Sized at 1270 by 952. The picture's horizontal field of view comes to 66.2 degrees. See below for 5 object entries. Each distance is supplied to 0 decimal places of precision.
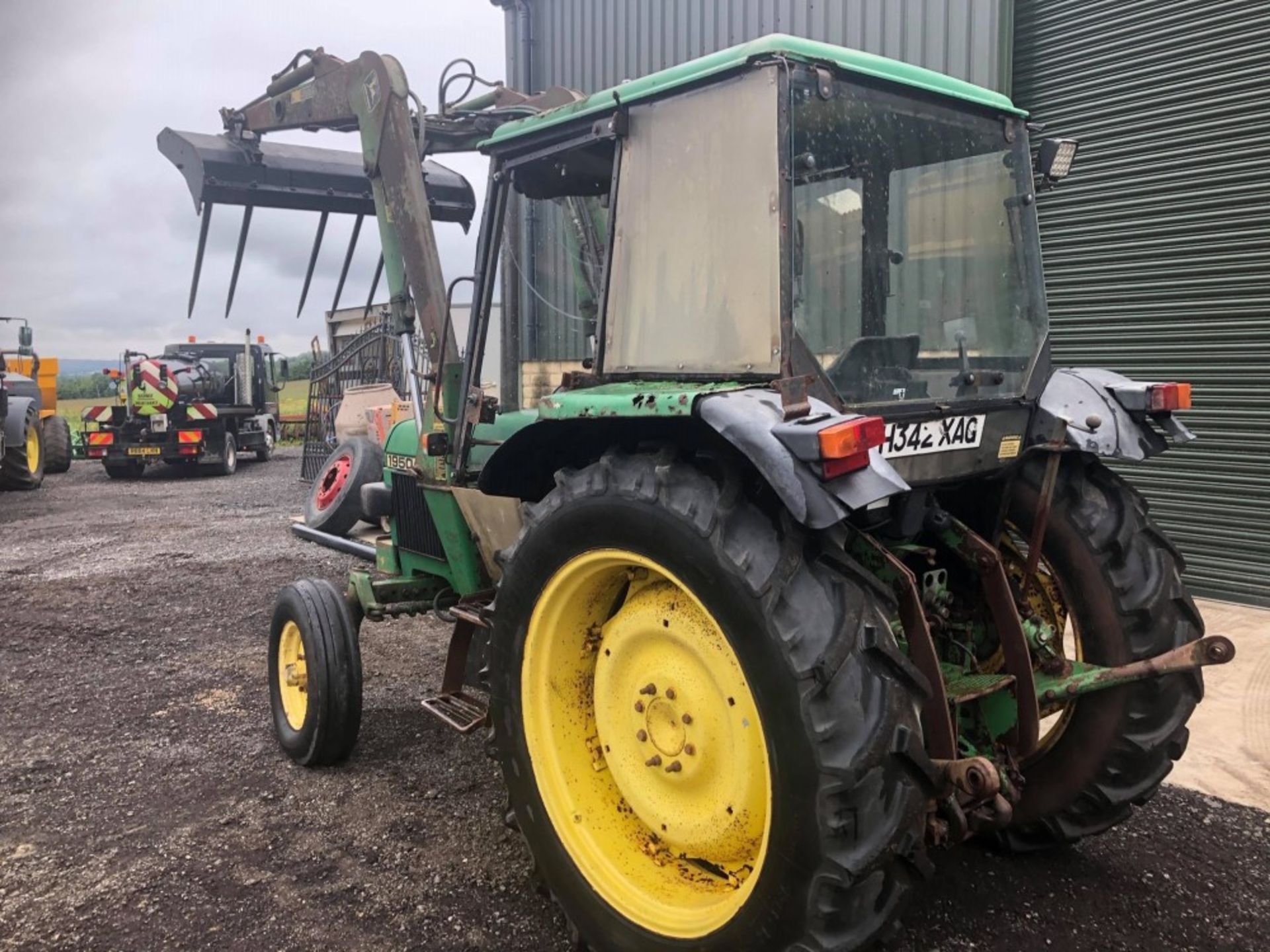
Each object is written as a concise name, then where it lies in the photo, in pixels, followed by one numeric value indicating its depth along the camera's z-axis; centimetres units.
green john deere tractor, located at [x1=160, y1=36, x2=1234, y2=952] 211
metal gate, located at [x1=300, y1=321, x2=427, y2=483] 1387
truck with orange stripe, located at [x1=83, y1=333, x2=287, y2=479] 1520
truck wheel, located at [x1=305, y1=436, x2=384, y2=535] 721
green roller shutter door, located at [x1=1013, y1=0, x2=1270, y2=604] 562
